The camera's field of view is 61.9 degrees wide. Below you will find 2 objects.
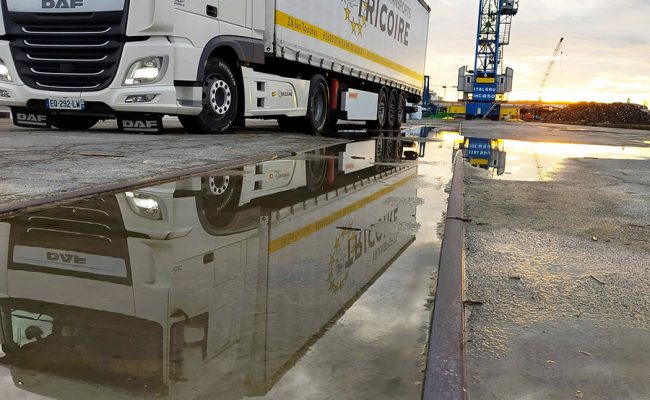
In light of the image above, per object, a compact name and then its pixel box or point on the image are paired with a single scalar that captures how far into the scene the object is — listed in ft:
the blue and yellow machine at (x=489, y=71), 154.51
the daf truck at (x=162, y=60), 26.43
